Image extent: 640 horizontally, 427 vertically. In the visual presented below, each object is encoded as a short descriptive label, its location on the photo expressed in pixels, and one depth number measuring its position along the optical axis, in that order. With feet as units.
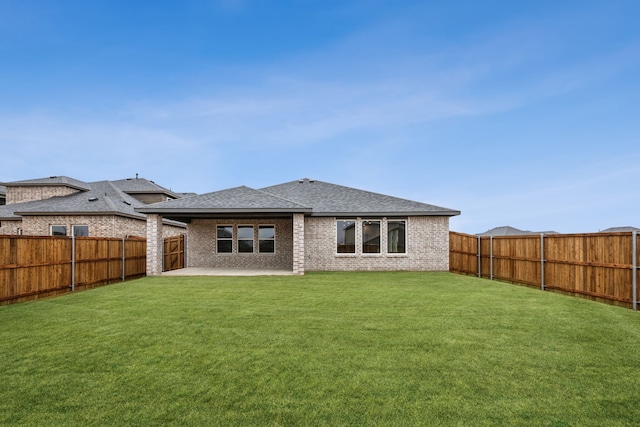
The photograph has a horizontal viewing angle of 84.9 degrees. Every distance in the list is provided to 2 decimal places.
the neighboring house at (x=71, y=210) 65.41
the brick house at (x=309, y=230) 50.57
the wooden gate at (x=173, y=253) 58.80
